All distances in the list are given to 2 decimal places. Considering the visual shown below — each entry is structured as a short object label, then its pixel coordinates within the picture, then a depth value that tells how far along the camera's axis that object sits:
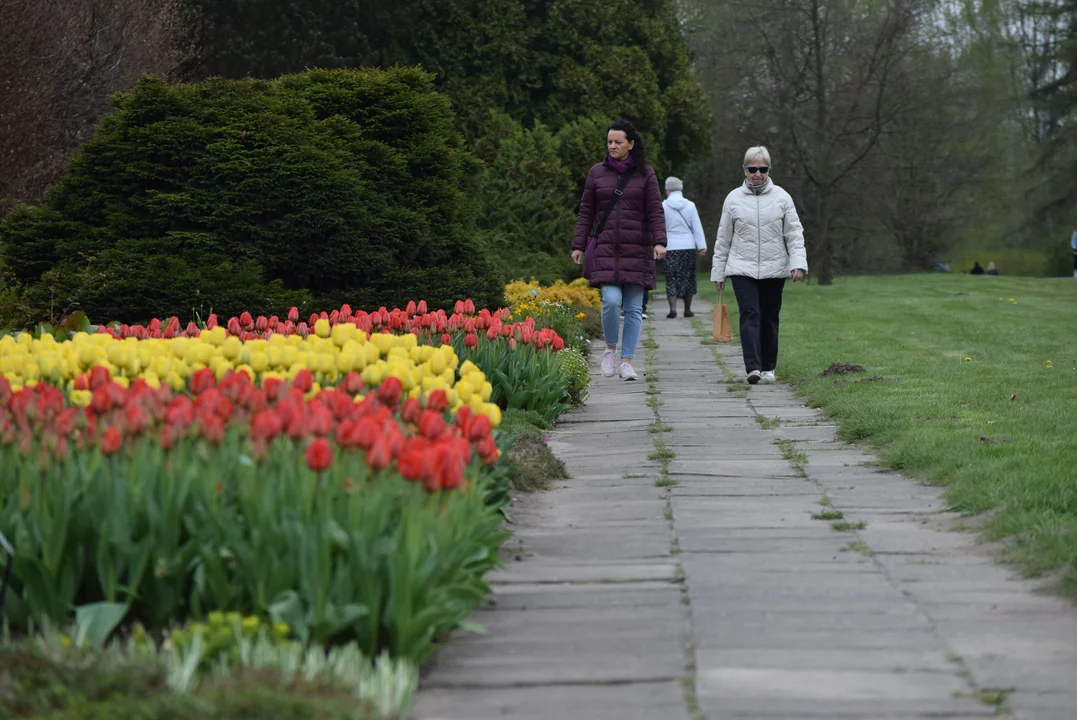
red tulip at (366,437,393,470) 8.04
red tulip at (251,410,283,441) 8.32
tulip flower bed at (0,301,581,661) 7.41
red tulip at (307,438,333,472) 7.78
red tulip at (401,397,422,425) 9.73
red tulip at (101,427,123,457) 8.12
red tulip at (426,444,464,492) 7.98
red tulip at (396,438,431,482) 7.86
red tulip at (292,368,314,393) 10.20
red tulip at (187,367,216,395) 10.27
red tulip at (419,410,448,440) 8.94
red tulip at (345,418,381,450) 8.30
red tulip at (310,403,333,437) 8.48
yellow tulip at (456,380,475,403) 10.79
